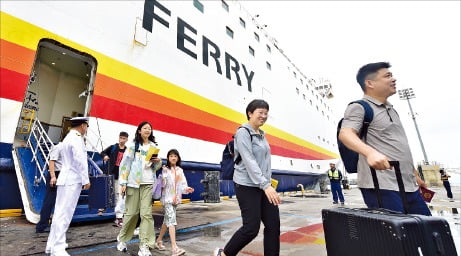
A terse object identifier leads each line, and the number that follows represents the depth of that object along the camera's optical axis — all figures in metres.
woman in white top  2.47
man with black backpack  1.41
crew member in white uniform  2.35
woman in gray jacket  1.79
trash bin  6.89
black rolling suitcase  0.99
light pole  29.91
